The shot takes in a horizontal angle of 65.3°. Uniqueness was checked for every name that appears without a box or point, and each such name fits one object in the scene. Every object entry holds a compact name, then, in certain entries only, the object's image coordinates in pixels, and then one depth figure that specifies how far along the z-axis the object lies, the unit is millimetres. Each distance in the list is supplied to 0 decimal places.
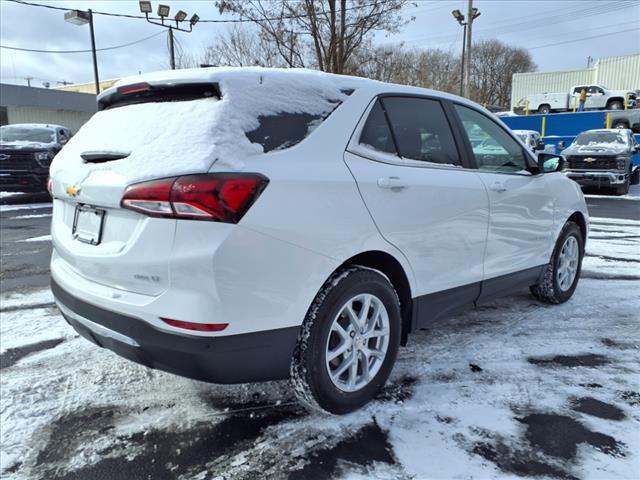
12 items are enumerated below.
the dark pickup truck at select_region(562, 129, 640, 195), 14367
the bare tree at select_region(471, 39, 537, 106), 70500
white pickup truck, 31252
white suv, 2082
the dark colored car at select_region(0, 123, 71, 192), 11656
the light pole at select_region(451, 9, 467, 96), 23484
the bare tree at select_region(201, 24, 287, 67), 17984
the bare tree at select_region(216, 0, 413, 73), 15680
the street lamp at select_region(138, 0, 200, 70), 17578
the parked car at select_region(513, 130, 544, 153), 18922
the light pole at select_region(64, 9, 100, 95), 16688
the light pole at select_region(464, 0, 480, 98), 22234
